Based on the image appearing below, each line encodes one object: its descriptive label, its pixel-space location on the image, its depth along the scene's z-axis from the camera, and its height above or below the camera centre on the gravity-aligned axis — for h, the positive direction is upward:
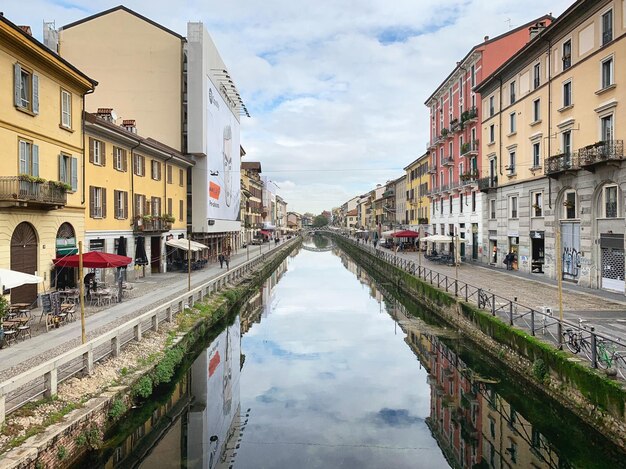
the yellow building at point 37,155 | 15.64 +2.97
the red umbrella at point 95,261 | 17.53 -1.11
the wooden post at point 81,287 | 11.06 -1.38
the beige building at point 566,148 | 20.55 +4.43
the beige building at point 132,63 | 36.00 +13.30
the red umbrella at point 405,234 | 47.55 -0.40
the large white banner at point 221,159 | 39.38 +7.04
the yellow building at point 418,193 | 57.44 +5.03
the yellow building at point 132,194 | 23.67 +2.31
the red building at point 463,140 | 37.03 +8.60
